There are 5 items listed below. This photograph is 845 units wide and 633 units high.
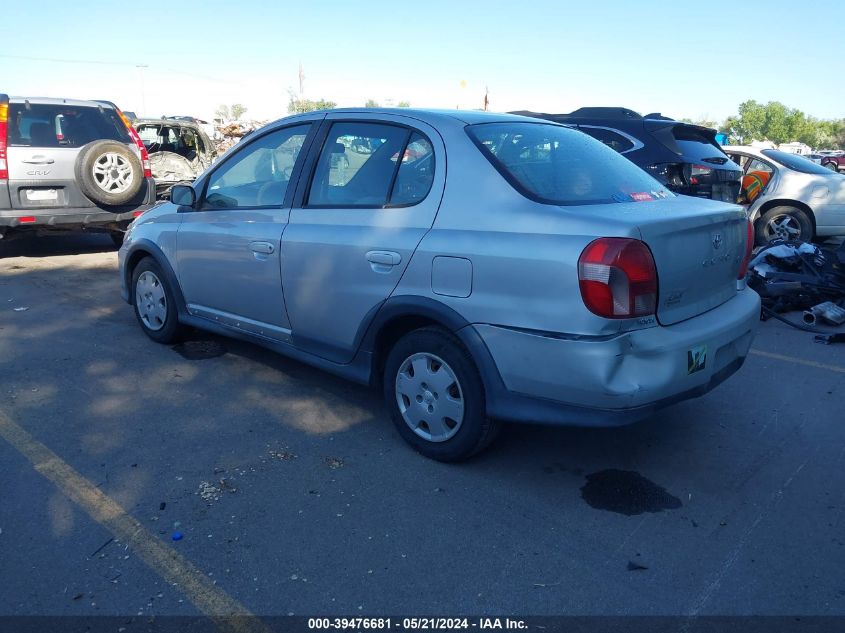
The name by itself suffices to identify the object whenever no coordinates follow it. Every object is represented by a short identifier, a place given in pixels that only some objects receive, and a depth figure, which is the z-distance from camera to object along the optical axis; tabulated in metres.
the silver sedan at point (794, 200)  9.34
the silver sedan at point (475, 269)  3.01
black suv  8.11
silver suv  8.09
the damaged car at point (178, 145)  12.78
